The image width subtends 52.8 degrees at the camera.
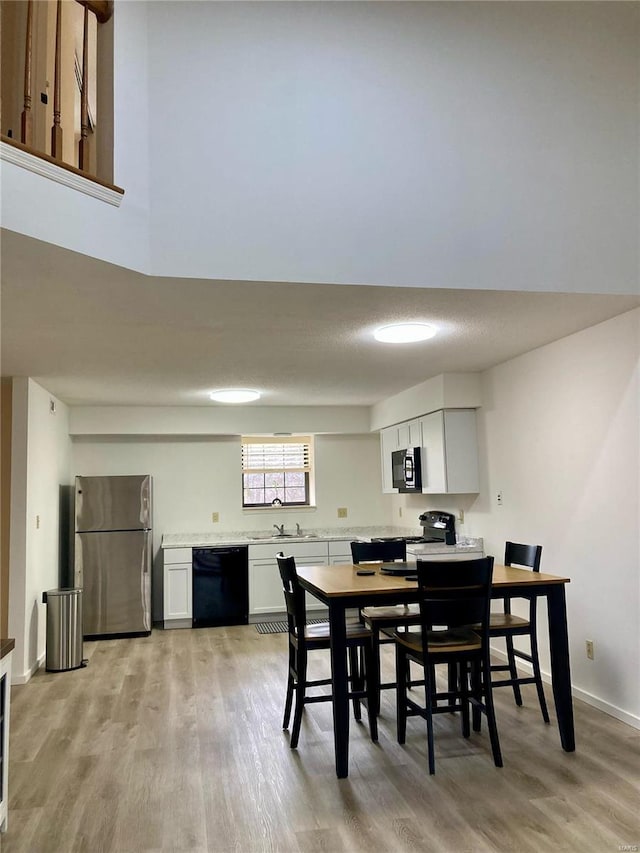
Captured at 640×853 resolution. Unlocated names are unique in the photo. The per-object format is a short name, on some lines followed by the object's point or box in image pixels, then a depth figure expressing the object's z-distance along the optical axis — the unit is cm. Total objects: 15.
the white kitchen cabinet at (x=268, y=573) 679
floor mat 634
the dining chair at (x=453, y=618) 312
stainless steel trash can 512
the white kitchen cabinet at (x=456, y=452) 549
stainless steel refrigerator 618
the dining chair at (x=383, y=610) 365
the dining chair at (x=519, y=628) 355
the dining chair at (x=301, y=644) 351
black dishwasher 666
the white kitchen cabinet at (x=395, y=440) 621
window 765
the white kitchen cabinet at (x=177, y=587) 661
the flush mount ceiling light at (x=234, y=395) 601
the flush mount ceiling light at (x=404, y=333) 388
